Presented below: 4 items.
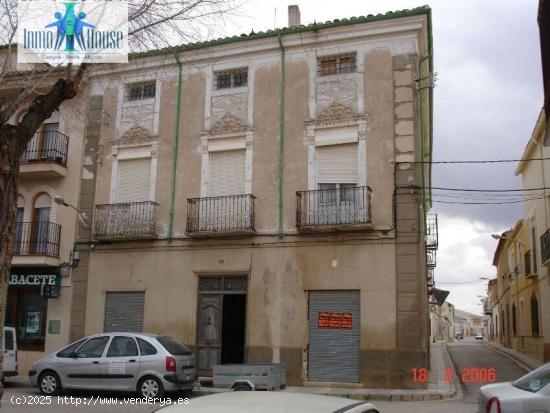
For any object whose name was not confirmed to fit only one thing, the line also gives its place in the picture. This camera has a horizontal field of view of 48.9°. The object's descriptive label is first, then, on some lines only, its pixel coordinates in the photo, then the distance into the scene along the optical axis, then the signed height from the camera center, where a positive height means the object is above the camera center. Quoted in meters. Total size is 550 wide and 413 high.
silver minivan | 12.82 -1.16
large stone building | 15.36 +3.12
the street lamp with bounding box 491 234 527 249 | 30.25 +4.25
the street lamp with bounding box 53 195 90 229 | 18.11 +2.84
